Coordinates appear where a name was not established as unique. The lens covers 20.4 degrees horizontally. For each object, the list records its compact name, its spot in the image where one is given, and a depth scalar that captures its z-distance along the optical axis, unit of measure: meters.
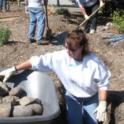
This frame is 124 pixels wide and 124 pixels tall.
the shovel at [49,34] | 6.84
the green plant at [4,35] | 5.90
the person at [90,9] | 7.27
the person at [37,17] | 6.23
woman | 3.47
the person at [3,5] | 10.02
